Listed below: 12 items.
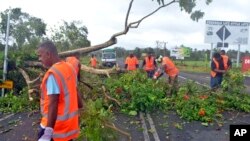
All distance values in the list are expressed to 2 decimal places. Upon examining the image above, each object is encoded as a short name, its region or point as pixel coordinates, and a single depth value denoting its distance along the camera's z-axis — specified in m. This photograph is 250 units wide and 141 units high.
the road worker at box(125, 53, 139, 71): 10.27
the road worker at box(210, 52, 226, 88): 7.15
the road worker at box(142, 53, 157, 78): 9.16
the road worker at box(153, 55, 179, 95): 7.02
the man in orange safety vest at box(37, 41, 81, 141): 2.28
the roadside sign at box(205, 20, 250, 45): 14.43
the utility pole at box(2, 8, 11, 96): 6.11
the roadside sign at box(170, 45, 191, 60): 31.46
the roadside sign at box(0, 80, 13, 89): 6.05
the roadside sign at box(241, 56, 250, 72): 18.28
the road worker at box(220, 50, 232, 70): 7.27
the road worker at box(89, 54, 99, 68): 10.20
